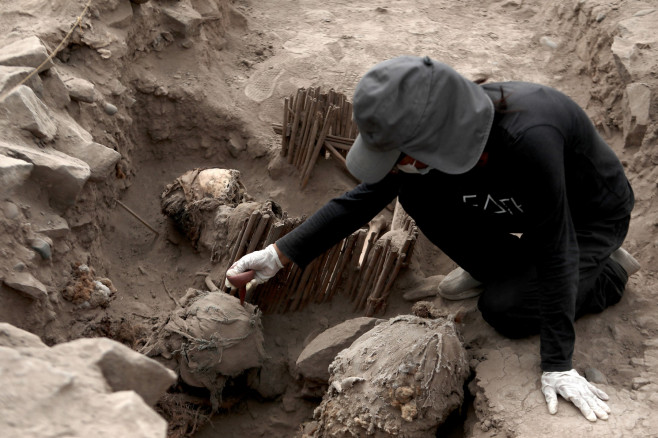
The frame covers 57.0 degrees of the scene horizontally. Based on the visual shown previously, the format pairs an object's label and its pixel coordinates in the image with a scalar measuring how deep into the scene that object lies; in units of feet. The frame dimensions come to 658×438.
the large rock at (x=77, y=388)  4.38
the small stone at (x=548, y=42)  16.80
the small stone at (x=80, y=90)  10.83
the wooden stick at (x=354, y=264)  9.87
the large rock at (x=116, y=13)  12.61
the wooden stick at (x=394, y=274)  9.91
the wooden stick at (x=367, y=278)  10.00
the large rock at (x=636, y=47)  12.57
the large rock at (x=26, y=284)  7.96
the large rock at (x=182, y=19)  14.17
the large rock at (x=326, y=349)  9.00
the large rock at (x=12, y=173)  8.14
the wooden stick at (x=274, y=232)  9.59
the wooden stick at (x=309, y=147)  12.46
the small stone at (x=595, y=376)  7.88
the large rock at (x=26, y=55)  9.89
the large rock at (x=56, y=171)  8.68
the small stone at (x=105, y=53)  12.09
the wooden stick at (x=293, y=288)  9.96
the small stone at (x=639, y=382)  7.77
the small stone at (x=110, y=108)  11.67
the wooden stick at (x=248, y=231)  9.77
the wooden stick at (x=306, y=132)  12.39
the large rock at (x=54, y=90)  10.30
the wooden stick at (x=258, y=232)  9.71
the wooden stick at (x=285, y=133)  12.60
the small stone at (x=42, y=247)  8.57
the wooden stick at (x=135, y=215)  11.65
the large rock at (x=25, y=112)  9.03
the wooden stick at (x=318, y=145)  12.38
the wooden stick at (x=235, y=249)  10.03
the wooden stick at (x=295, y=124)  12.41
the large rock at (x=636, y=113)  11.93
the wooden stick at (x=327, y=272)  9.97
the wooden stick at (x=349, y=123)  12.59
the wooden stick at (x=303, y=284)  9.98
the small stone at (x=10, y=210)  8.23
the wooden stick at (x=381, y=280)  9.93
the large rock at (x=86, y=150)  9.76
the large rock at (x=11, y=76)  9.27
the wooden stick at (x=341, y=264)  9.91
